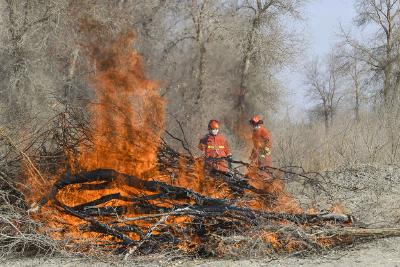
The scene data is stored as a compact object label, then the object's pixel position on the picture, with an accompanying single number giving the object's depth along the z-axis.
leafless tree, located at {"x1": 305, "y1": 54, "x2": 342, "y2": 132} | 52.58
